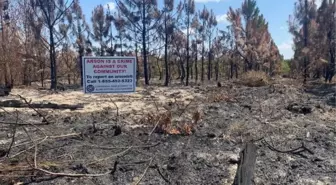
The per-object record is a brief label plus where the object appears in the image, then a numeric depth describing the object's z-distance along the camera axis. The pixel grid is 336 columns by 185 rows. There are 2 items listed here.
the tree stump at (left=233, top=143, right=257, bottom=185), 4.17
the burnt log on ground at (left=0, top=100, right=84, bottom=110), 9.73
